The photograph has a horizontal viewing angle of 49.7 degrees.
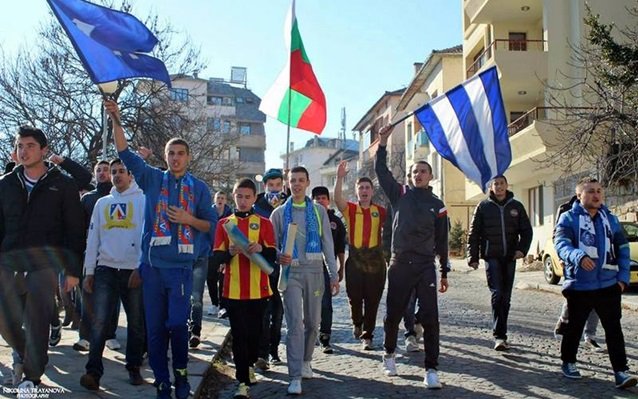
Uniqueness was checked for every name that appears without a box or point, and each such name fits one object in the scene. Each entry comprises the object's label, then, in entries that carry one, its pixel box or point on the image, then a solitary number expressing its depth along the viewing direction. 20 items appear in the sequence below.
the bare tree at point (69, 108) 24.45
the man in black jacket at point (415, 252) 6.55
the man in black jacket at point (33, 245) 5.35
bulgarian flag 10.36
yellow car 14.95
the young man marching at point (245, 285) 5.92
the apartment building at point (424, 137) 41.66
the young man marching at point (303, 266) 6.38
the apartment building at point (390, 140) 57.72
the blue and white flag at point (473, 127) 7.90
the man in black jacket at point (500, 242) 8.20
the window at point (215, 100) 81.80
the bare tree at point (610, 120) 15.81
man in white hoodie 6.08
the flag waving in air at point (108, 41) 6.25
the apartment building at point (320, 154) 107.56
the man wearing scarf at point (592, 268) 6.41
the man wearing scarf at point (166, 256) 5.37
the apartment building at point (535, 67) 25.70
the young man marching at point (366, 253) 8.50
